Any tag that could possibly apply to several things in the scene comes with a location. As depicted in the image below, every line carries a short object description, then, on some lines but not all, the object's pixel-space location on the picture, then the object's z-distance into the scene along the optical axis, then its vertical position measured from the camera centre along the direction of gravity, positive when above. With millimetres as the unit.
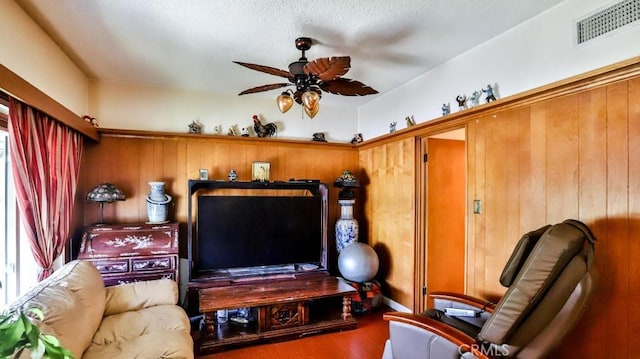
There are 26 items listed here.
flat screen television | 3582 -611
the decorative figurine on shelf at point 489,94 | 2603 +689
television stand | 2891 -1259
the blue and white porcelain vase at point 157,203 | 3508 -248
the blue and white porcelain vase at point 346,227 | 4086 -585
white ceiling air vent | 1794 +933
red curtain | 2127 +21
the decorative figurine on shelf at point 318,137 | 4430 +586
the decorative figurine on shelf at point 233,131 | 4035 +614
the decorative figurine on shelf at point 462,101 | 2869 +696
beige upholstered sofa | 1709 -932
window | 2357 -459
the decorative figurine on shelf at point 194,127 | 3885 +629
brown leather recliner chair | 1568 -596
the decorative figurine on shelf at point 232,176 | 3803 +48
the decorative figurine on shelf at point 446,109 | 3057 +676
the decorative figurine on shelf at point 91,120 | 3393 +637
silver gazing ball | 3639 -934
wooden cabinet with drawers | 3152 -702
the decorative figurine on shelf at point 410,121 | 3543 +644
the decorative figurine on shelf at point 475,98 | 2750 +698
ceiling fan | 2092 +722
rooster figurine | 4117 +660
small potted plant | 811 -407
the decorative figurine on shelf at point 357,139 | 4581 +582
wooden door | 3564 -390
